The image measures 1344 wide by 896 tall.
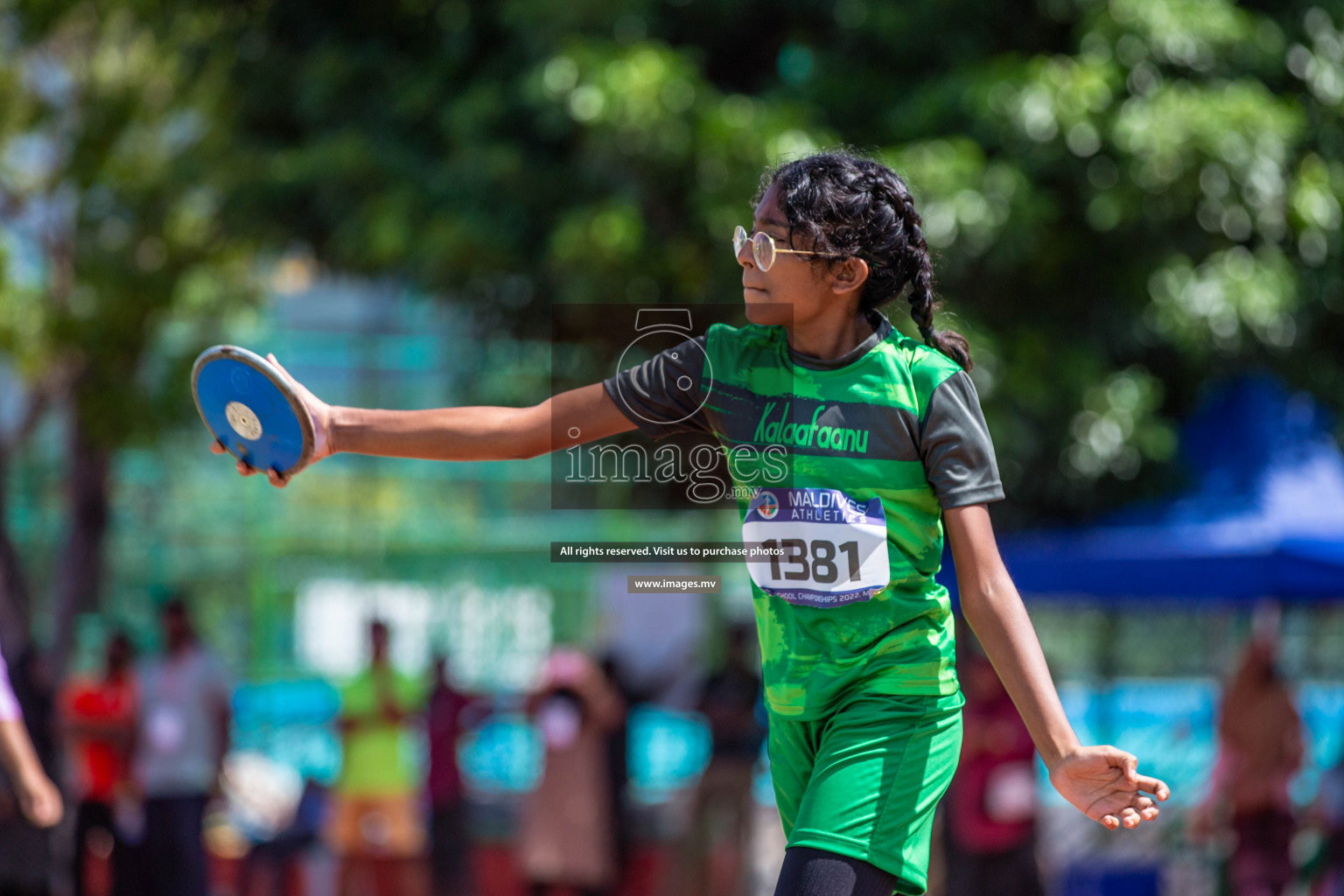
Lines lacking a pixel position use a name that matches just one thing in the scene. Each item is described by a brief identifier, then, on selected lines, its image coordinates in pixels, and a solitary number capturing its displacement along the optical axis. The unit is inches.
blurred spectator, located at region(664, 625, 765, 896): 722.8
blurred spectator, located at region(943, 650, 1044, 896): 637.3
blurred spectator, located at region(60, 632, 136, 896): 721.6
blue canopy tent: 568.7
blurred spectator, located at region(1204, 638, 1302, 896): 658.8
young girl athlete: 212.5
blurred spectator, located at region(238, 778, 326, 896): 748.0
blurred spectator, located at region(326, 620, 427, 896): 731.4
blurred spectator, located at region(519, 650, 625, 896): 697.6
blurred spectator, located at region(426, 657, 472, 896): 753.0
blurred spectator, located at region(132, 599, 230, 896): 688.4
